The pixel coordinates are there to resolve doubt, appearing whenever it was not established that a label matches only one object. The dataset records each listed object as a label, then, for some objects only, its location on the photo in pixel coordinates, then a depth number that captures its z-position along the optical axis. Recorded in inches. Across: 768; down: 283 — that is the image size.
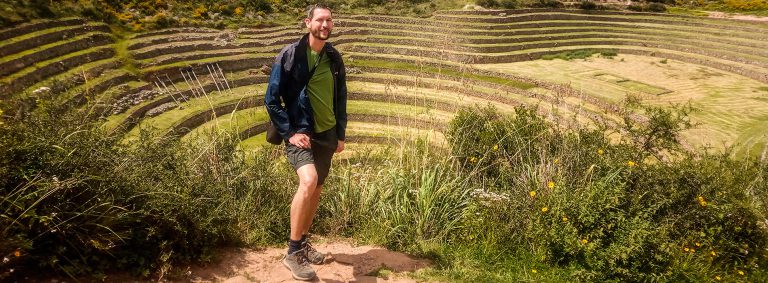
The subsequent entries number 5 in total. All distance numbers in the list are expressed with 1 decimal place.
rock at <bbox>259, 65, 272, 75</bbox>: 851.7
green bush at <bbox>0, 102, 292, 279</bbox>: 110.7
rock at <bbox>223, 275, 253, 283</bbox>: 128.6
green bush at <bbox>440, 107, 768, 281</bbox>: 147.6
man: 132.4
